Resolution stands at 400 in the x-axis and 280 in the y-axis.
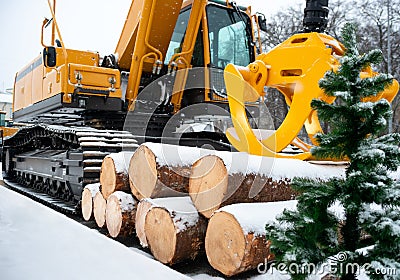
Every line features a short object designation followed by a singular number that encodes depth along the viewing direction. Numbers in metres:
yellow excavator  4.96
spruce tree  1.57
